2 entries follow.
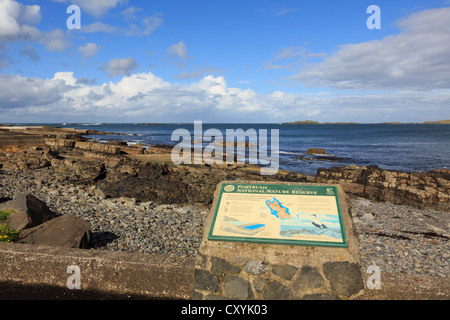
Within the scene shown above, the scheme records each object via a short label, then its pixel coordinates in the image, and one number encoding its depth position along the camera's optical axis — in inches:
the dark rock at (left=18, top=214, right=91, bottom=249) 229.6
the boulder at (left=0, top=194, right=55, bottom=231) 246.2
